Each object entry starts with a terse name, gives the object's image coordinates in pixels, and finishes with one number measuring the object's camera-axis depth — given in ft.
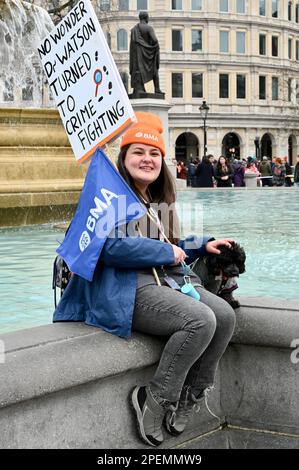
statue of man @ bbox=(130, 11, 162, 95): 72.74
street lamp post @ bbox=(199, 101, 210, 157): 112.47
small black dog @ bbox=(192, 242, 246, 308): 10.63
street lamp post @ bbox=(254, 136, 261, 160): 207.62
